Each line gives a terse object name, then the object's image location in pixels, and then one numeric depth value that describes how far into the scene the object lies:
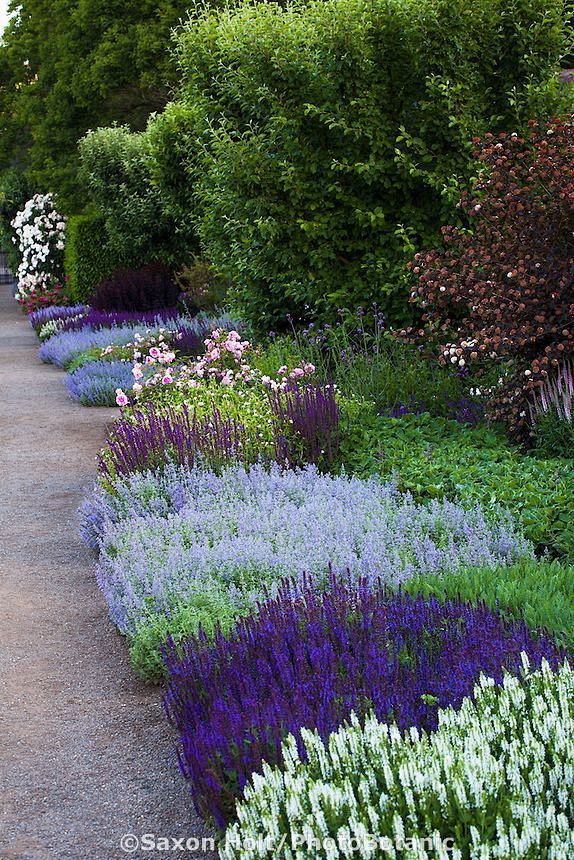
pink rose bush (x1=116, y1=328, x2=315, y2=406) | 7.89
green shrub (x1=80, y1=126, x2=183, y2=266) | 18.34
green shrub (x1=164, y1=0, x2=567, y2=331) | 8.97
